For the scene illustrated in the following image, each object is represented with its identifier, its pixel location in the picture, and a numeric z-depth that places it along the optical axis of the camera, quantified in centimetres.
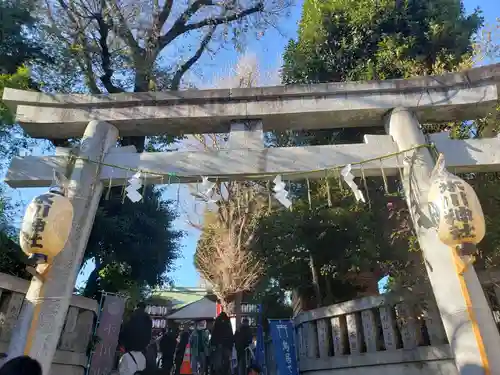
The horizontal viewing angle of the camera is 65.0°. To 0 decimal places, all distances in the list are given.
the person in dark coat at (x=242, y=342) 959
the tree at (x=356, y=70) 880
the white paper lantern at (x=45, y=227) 475
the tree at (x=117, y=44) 1124
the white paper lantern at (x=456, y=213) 448
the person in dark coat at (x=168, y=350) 938
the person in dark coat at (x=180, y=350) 973
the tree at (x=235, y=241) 1396
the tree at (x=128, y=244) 1114
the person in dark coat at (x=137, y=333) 765
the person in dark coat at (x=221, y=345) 884
